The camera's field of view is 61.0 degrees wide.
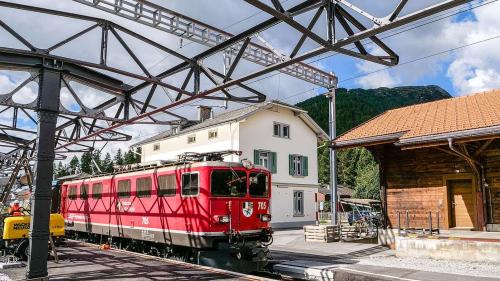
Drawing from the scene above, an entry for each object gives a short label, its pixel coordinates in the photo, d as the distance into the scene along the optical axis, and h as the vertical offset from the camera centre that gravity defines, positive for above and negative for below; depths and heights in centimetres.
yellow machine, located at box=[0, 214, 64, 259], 1216 -114
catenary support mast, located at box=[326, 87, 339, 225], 1795 +122
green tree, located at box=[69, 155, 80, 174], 9550 +743
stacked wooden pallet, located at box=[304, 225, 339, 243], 1805 -158
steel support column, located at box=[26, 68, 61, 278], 838 +51
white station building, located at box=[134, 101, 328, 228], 2905 +378
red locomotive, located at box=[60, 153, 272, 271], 1166 -44
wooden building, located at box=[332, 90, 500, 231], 1370 +130
